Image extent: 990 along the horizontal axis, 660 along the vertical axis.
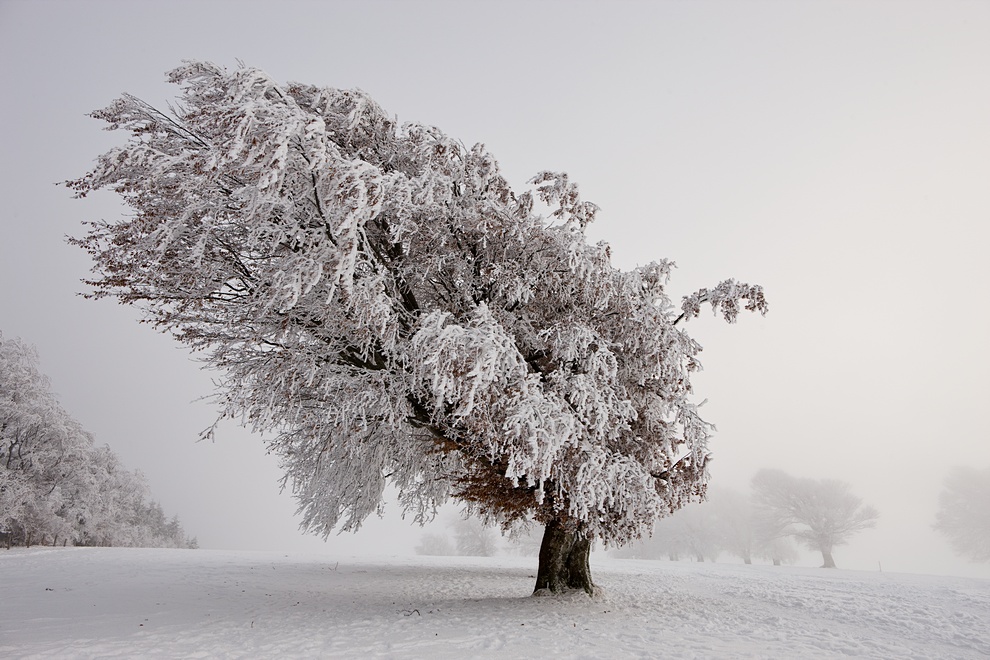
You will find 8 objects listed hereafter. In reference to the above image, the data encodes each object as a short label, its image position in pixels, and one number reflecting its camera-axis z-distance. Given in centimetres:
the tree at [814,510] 3453
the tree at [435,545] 5397
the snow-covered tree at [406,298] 741
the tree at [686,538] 4378
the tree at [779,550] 4181
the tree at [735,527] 4322
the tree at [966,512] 3444
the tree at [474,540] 4175
